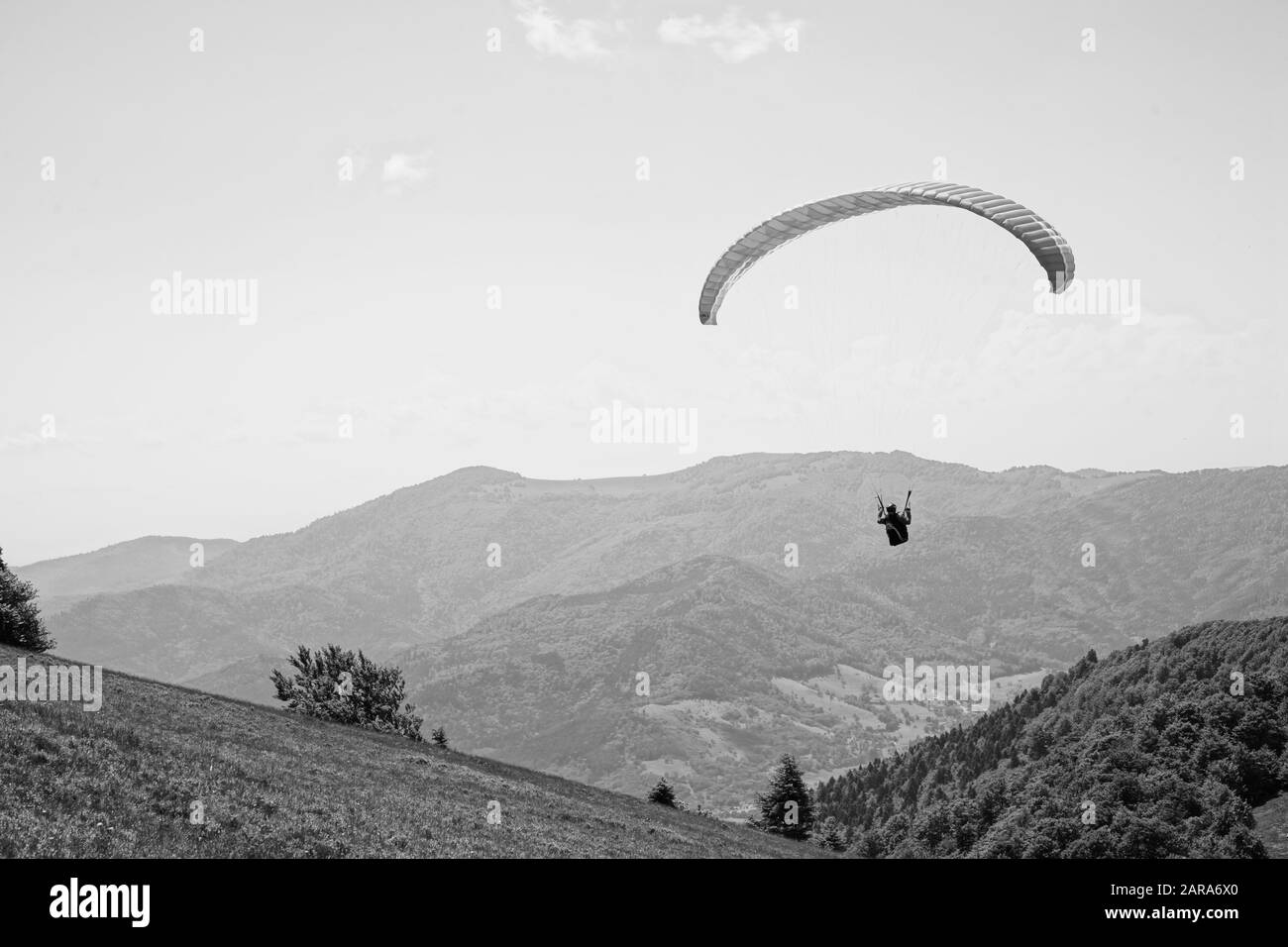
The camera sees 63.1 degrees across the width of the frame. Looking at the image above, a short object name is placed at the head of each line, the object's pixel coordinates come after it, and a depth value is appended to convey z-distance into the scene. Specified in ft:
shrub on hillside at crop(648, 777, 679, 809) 189.98
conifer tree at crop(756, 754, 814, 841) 214.90
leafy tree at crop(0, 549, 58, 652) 168.96
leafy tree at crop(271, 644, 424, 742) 257.75
